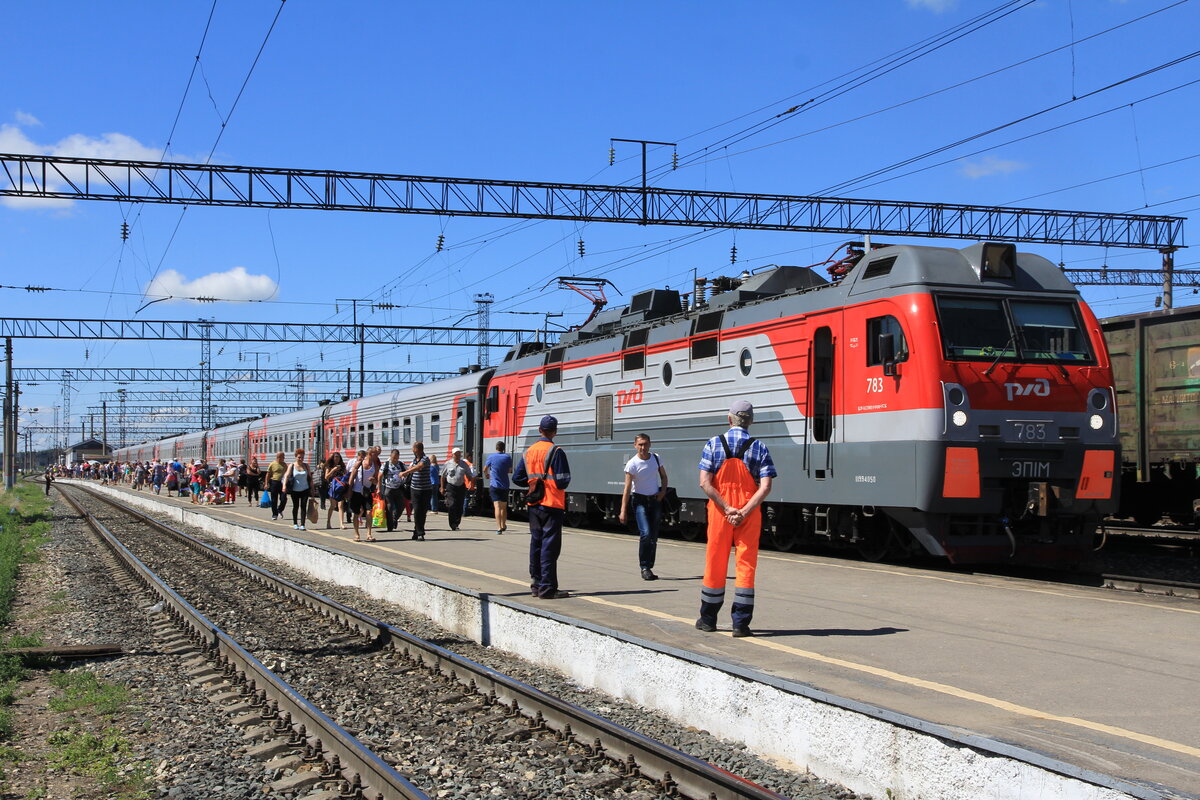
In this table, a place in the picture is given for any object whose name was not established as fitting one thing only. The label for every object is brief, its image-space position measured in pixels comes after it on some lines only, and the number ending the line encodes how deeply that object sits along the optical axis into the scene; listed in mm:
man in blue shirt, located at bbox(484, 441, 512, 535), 20953
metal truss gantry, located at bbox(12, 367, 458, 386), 64062
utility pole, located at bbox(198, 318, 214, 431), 66244
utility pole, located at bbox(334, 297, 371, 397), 45962
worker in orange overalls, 7992
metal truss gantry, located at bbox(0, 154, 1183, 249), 22891
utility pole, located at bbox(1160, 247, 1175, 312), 28734
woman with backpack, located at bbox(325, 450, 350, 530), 22453
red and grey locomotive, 12273
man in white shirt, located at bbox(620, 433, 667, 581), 12438
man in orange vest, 10727
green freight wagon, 16906
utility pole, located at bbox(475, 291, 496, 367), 47438
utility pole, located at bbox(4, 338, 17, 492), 51094
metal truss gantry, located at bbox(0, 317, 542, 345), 43688
